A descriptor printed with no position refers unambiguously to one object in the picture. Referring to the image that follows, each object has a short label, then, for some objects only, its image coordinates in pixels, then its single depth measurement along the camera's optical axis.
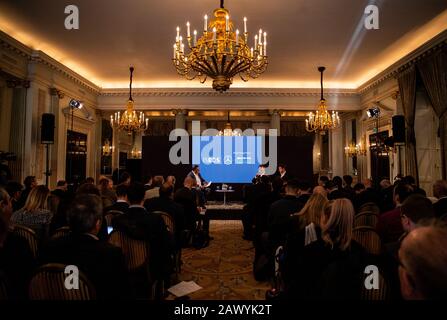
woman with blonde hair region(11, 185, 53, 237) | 2.64
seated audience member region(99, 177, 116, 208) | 4.34
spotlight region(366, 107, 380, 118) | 8.73
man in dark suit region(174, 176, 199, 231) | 4.37
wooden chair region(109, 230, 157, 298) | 2.22
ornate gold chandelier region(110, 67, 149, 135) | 7.36
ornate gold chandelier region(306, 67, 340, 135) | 7.22
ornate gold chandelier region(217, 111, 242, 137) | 10.63
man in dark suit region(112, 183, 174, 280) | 2.30
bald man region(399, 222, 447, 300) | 0.78
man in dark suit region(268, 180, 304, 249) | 2.60
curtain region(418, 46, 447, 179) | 5.55
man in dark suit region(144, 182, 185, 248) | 3.55
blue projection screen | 10.61
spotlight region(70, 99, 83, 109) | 8.28
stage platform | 8.11
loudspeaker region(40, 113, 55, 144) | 6.72
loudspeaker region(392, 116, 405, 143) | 6.74
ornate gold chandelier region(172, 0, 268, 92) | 3.53
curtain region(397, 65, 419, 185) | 6.70
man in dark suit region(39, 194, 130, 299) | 1.46
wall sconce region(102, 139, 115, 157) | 11.77
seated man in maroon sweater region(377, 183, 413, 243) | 2.70
